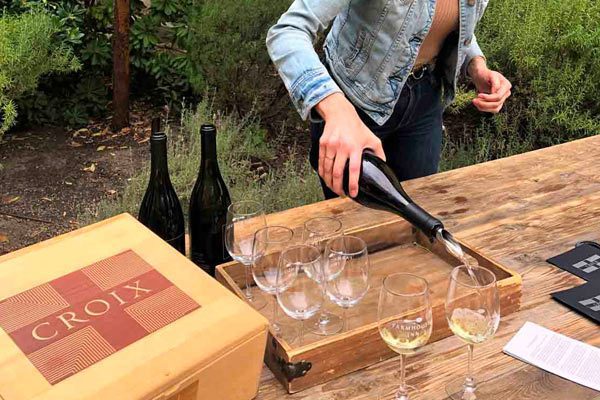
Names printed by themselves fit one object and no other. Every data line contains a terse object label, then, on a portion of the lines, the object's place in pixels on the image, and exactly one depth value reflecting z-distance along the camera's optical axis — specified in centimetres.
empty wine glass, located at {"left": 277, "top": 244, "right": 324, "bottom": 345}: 121
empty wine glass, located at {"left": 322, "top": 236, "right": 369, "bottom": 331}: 124
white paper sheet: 121
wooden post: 392
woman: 146
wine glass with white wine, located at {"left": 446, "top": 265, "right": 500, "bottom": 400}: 112
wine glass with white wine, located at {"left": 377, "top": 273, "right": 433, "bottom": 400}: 109
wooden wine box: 93
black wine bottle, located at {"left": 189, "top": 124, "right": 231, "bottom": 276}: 148
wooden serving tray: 113
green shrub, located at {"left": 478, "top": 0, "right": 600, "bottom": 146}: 380
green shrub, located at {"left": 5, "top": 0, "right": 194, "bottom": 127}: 435
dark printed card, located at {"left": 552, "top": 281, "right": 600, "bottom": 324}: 138
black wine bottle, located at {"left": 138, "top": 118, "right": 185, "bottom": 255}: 150
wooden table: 117
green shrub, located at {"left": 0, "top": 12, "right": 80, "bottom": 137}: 368
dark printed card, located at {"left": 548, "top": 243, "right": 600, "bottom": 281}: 152
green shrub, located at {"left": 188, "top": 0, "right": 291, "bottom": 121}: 397
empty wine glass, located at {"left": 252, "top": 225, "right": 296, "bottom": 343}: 126
